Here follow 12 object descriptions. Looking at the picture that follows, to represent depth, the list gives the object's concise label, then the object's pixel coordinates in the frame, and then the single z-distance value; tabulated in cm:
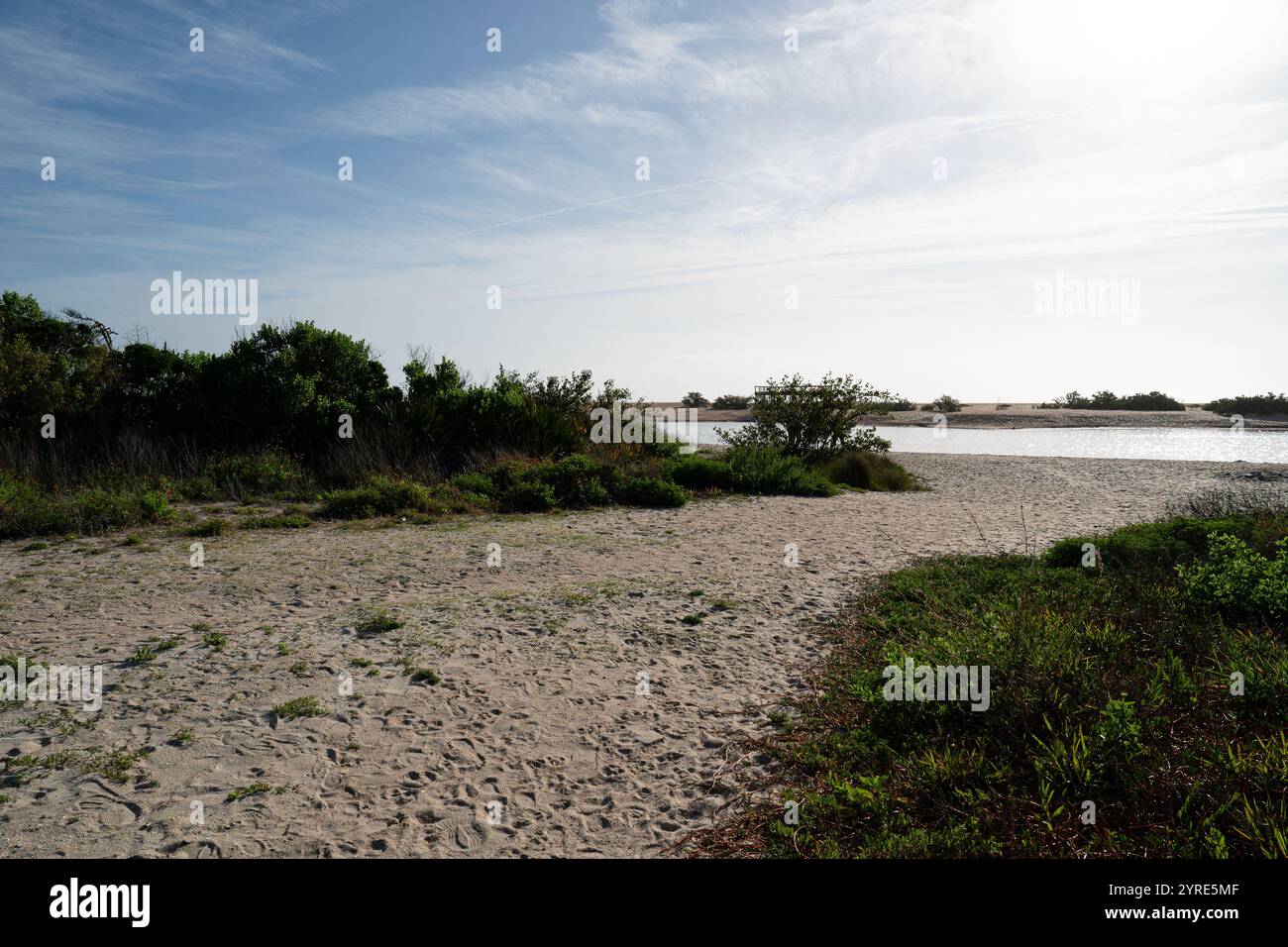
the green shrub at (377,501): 1262
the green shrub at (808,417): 2058
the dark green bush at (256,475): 1393
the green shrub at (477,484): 1428
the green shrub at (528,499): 1379
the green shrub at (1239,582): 616
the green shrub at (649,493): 1461
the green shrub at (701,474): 1656
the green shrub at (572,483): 1442
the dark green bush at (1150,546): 841
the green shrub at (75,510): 1074
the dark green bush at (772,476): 1666
